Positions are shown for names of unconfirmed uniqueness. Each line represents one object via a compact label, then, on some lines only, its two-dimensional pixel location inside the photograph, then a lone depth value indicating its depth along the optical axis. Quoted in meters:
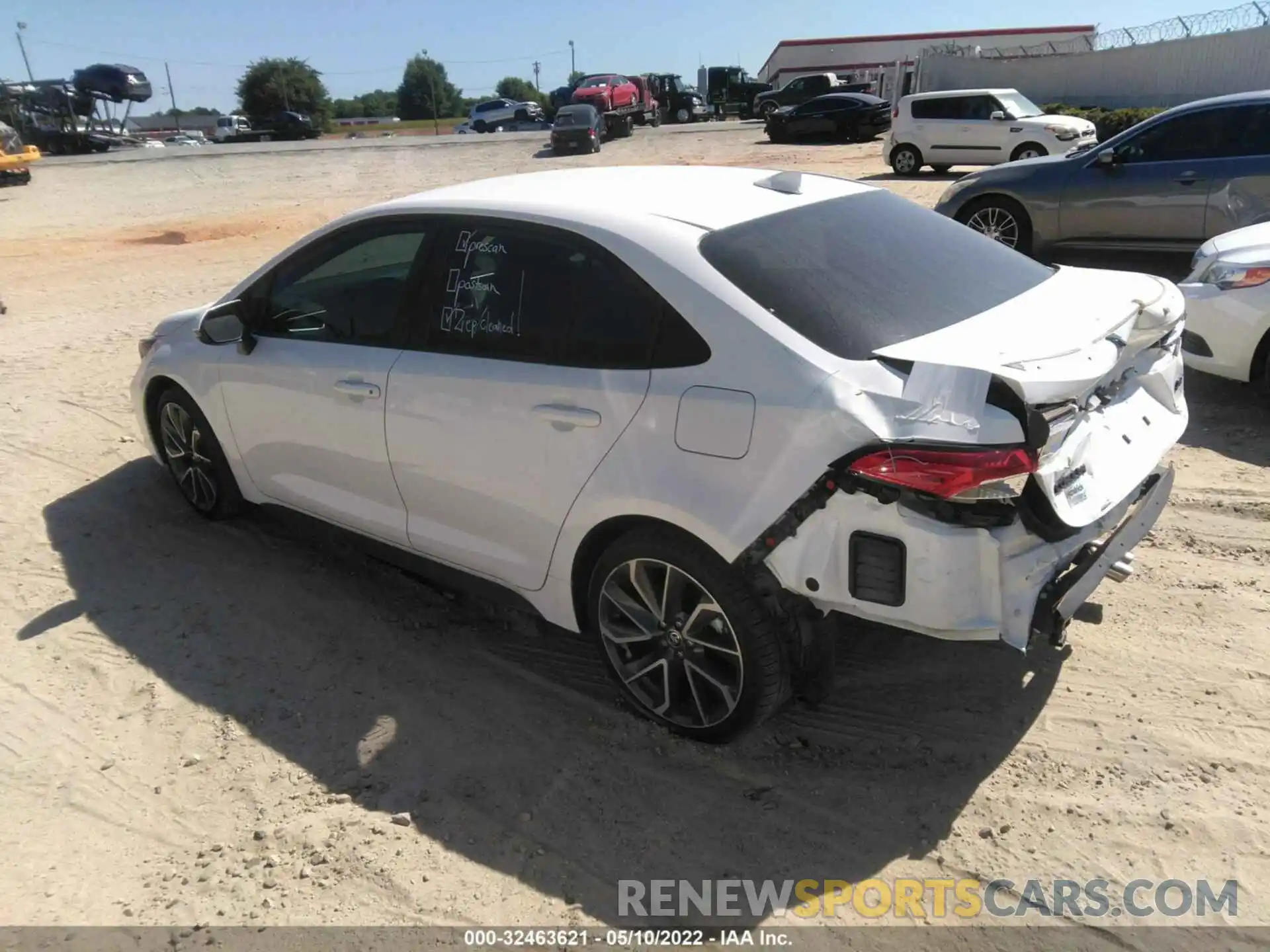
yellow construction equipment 24.77
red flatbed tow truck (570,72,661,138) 34.94
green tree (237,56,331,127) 74.81
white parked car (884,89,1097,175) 18.88
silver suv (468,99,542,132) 47.47
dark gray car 8.14
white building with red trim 51.59
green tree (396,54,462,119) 103.31
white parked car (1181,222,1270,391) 5.50
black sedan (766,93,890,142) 28.88
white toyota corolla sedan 2.58
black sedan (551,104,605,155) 29.36
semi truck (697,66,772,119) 48.47
